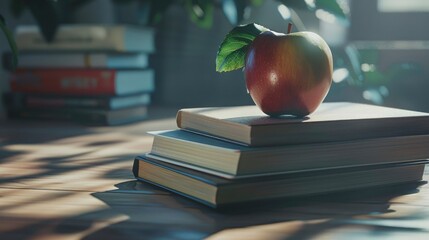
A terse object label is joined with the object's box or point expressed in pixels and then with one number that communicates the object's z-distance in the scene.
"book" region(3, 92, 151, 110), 1.47
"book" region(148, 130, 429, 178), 0.62
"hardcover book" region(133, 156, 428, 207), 0.61
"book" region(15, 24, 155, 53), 1.49
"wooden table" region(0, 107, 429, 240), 0.55
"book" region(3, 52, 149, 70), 1.48
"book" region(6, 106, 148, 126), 1.45
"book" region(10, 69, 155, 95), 1.47
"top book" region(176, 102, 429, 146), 0.62
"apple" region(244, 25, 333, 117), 0.67
